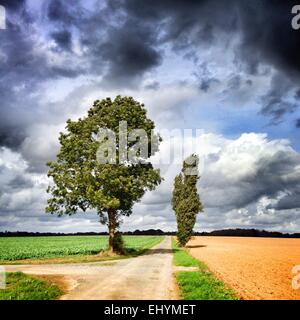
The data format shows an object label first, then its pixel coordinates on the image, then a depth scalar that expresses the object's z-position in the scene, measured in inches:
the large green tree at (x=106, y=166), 1566.6
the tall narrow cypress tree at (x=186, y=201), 2541.8
